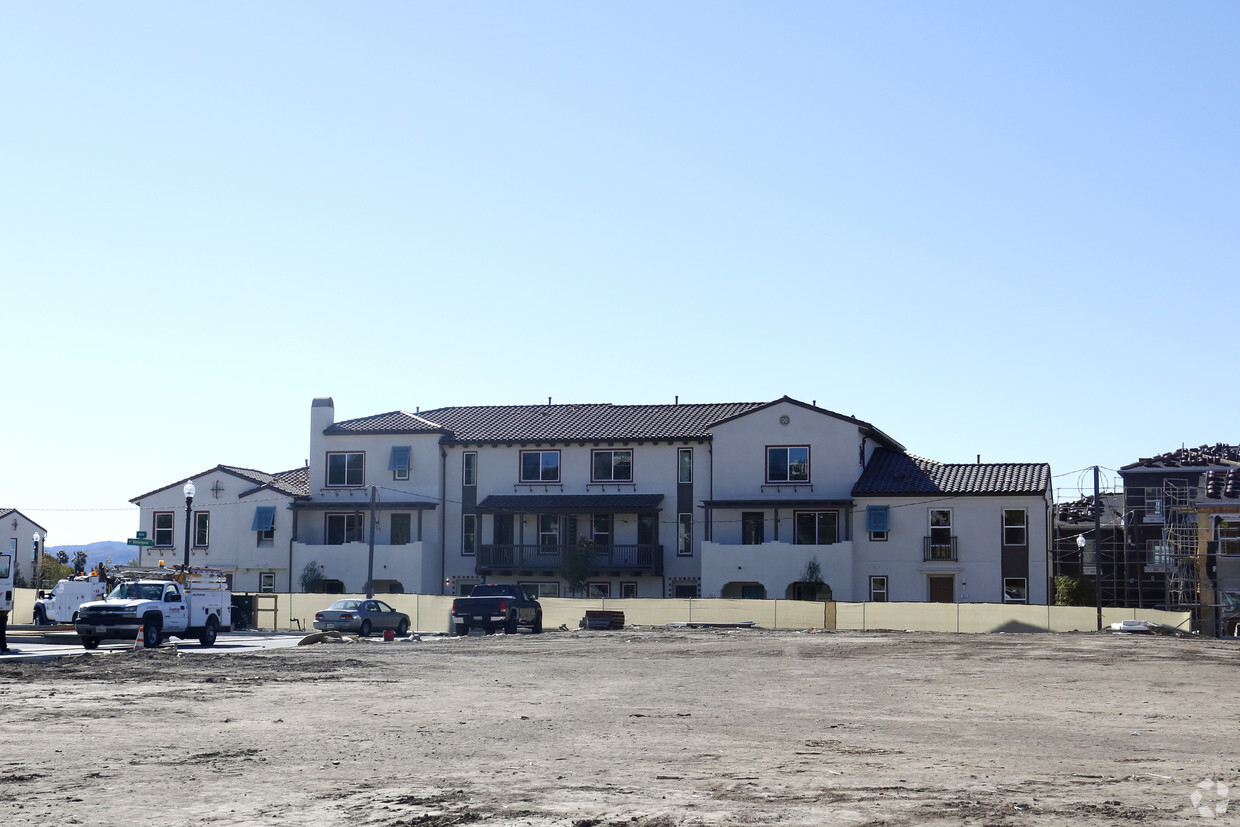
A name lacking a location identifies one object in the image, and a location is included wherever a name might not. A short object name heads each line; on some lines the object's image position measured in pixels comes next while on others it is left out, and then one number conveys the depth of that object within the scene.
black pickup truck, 45.03
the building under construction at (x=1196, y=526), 54.72
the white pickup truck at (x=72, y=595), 44.69
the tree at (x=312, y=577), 62.31
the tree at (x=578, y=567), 59.75
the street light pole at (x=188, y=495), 43.24
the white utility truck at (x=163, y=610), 34.75
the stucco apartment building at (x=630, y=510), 56.59
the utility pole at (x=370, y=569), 55.99
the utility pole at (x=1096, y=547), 46.44
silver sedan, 44.56
